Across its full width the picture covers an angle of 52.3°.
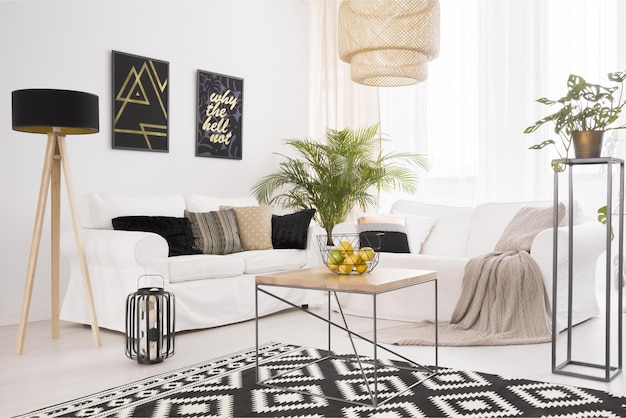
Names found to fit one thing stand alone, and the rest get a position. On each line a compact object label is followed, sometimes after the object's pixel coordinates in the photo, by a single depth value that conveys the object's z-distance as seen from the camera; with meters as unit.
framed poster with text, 5.61
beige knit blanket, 3.63
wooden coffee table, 2.52
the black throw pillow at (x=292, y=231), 4.85
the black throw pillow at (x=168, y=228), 4.12
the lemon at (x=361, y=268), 2.81
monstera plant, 2.88
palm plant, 5.66
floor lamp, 3.48
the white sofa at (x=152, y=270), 3.80
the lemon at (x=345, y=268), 2.79
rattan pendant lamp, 3.67
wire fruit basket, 2.80
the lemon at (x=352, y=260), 2.79
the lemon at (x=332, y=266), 2.84
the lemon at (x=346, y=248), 2.80
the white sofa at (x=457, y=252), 3.91
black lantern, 3.16
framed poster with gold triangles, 4.94
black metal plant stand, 2.85
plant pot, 2.90
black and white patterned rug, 2.39
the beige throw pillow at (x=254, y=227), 4.72
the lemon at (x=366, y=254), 2.81
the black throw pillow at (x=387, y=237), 4.66
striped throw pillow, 4.44
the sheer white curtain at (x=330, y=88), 6.54
